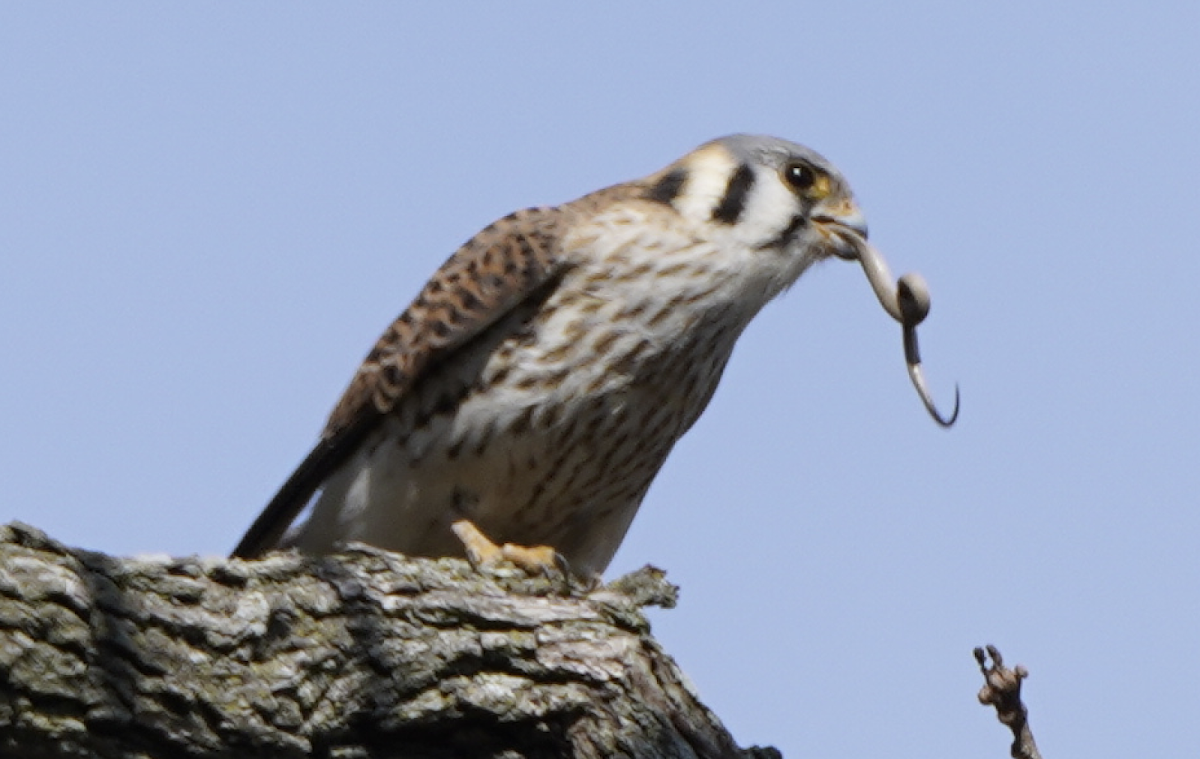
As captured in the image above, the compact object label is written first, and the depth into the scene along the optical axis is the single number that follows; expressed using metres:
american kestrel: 9.97
